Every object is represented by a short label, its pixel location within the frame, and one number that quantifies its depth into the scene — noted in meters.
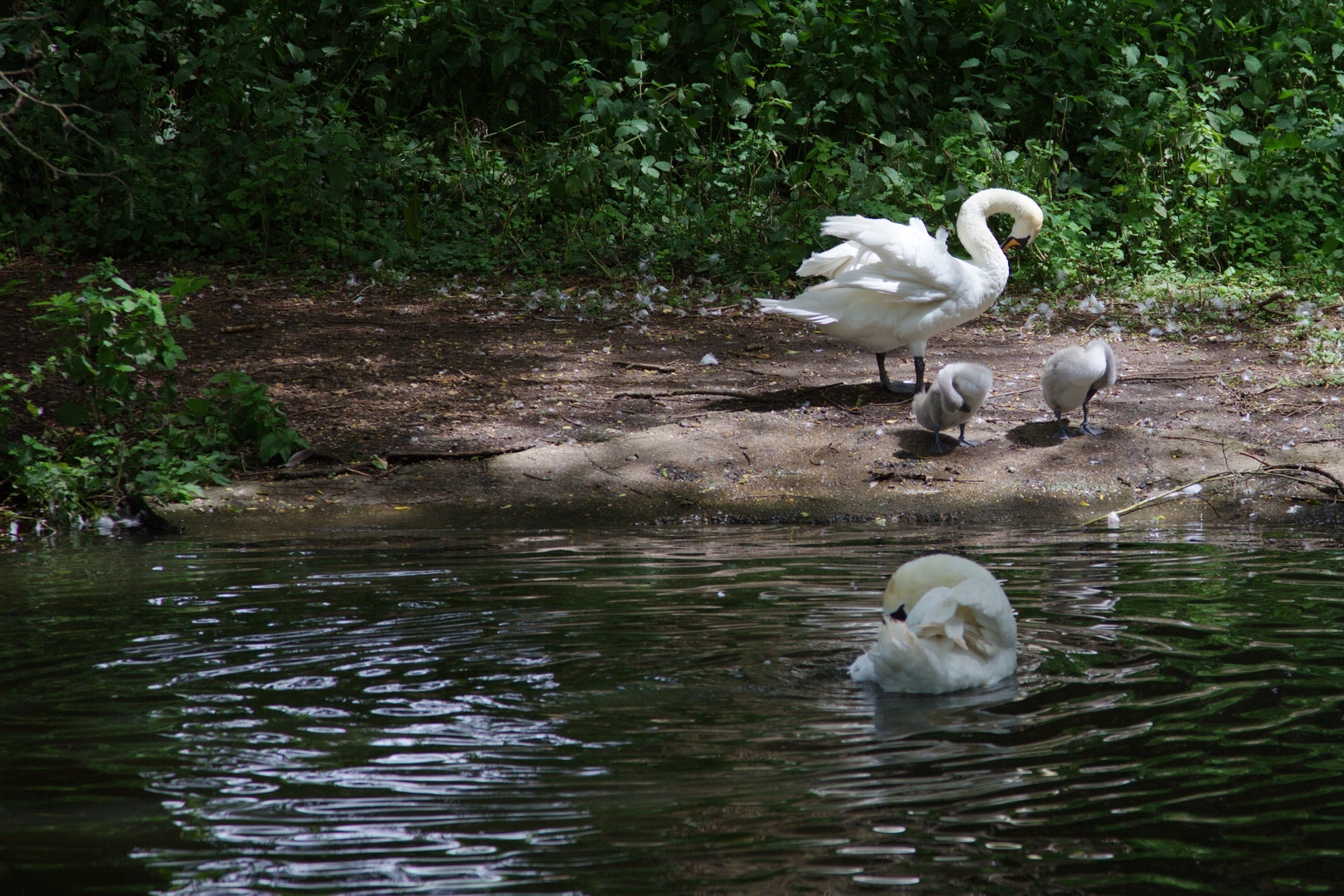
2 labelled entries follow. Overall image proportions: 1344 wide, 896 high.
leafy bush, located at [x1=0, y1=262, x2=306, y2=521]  12.67
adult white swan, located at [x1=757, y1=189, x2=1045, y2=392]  14.41
